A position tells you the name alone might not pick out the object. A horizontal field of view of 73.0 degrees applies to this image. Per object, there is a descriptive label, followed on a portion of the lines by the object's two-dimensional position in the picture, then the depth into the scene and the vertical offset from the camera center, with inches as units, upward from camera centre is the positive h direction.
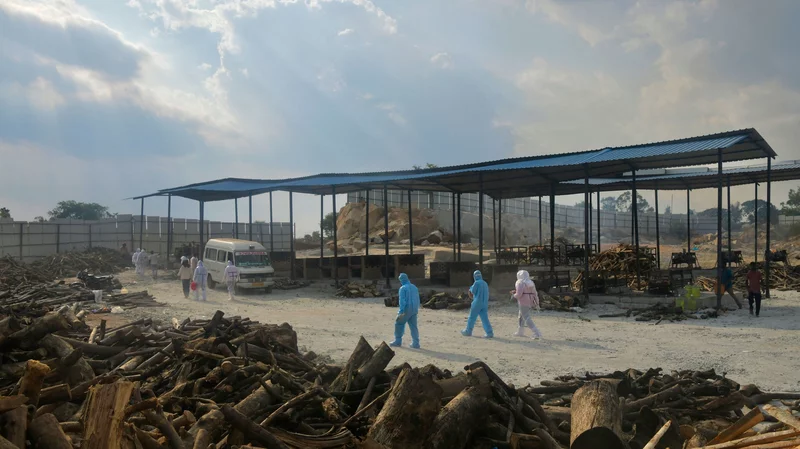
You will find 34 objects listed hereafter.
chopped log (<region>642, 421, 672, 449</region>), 171.3 -67.5
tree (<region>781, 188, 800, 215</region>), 2459.4 +125.1
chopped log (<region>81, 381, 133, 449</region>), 139.6 -48.4
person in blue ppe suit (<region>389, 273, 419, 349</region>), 452.4 -68.5
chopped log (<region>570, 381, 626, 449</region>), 171.5 -64.8
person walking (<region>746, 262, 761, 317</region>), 585.3 -61.2
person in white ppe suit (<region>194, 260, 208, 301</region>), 787.4 -64.4
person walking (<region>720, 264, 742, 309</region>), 629.3 -58.6
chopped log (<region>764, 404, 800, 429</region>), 182.7 -66.0
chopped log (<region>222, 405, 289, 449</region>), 176.6 -65.0
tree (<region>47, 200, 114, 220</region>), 2556.6 +106.4
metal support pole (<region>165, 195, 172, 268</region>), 1341.0 +19.1
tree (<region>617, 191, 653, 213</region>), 3248.0 +175.6
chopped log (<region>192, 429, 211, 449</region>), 162.0 -63.3
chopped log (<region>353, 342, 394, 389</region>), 244.7 -61.9
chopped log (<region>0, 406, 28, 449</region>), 143.8 -51.9
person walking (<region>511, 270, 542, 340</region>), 494.9 -63.9
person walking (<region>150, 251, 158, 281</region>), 1131.9 -67.0
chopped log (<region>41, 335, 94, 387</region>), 227.1 -57.4
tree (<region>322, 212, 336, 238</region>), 2343.8 +28.3
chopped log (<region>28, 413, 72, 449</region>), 145.8 -54.8
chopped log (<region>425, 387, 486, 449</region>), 188.9 -68.7
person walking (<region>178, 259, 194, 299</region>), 821.9 -65.6
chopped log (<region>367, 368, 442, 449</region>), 182.9 -63.1
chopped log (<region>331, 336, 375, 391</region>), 246.8 -62.3
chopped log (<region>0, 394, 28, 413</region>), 143.8 -45.6
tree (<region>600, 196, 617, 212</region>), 3704.2 +190.7
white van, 872.3 -50.6
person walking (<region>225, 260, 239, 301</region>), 807.7 -66.4
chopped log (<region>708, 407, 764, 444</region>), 176.4 -65.2
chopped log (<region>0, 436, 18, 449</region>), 131.6 -51.7
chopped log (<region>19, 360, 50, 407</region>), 157.2 -44.4
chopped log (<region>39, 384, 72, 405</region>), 195.3 -59.3
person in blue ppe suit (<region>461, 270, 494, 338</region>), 498.6 -67.5
